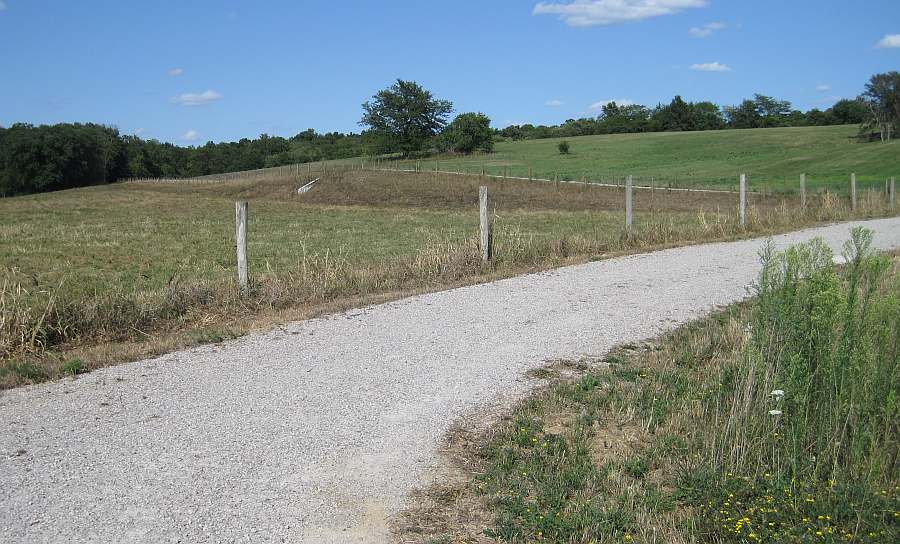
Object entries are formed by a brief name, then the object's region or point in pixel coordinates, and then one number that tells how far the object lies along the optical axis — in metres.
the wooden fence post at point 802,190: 24.02
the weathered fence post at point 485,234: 13.43
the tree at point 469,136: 104.50
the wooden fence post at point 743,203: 19.84
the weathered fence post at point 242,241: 10.45
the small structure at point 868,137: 80.06
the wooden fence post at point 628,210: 17.56
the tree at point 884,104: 79.94
